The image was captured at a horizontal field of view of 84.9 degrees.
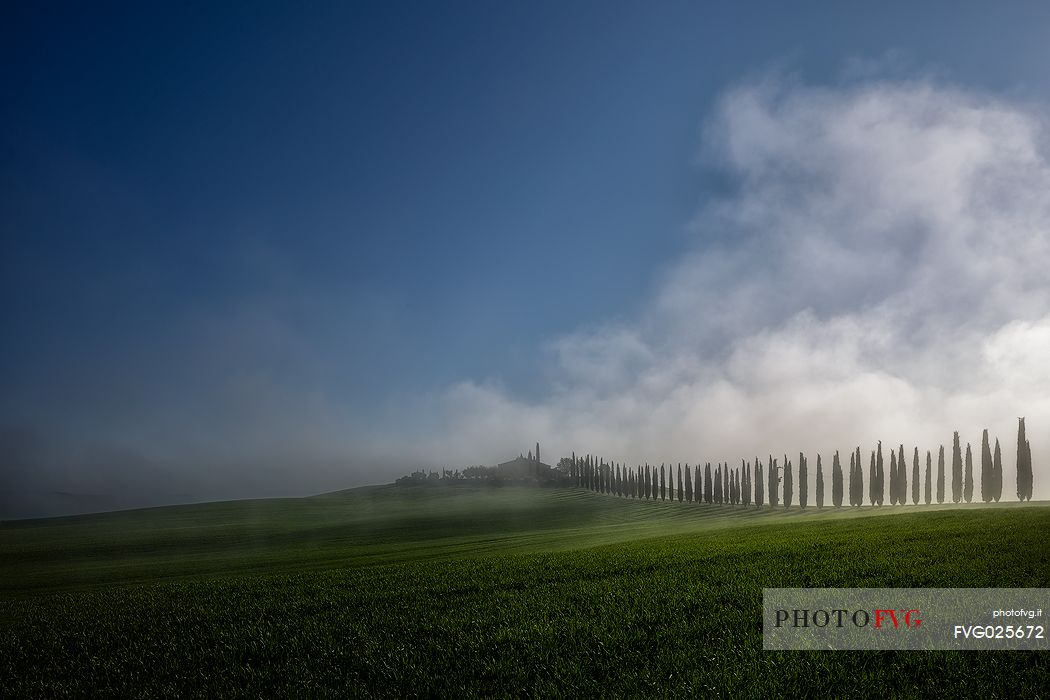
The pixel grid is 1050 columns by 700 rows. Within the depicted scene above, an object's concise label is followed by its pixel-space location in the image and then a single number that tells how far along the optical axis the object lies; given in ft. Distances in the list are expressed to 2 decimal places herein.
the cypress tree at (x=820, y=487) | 307.25
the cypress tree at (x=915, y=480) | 321.38
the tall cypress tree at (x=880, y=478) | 328.51
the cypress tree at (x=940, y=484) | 315.78
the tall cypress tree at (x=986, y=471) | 294.05
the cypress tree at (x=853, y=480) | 336.29
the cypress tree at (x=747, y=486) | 376.39
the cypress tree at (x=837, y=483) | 340.59
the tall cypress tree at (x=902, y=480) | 328.08
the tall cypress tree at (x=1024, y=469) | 279.49
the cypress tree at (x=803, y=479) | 358.43
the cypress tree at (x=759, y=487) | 367.25
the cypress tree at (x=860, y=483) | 334.65
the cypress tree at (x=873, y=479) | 329.38
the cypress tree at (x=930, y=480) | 319.88
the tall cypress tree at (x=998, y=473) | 291.58
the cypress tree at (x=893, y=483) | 329.11
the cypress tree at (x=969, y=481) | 304.71
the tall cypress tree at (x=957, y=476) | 308.81
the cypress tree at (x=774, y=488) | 361.10
